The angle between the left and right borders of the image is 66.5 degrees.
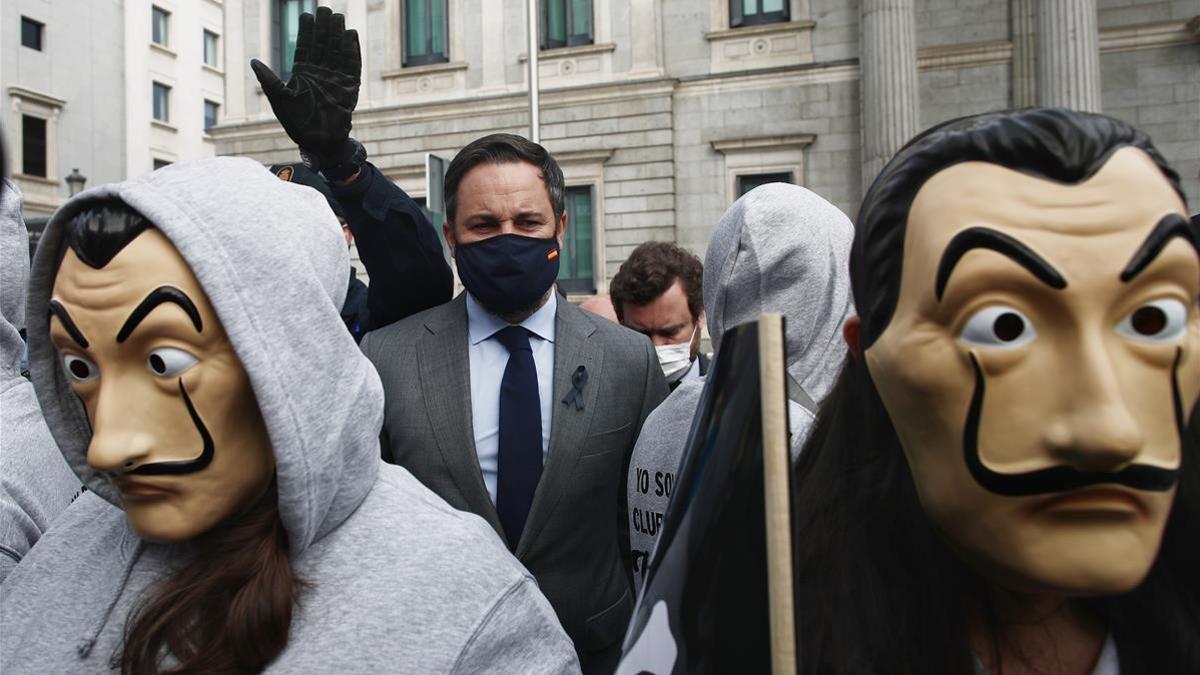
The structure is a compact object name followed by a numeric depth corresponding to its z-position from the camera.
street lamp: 12.26
